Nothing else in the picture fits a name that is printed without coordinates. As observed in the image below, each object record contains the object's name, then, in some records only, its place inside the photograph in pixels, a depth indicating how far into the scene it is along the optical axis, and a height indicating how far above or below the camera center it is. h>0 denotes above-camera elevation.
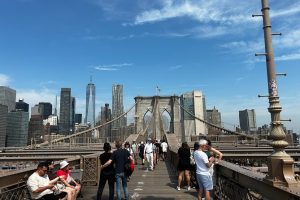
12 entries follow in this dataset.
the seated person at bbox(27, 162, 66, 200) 3.75 -0.93
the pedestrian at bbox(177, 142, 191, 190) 6.79 -1.09
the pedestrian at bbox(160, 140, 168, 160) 14.70 -1.26
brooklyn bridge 2.89 -0.93
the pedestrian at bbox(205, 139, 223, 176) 4.40 -0.56
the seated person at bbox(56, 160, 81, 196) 4.31 -0.91
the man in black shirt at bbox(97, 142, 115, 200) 5.25 -1.10
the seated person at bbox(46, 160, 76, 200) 4.21 -1.09
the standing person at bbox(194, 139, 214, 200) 4.30 -0.87
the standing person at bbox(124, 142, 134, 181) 5.79 -0.96
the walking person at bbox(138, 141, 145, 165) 13.04 -1.30
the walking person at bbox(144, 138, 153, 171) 10.44 -1.16
